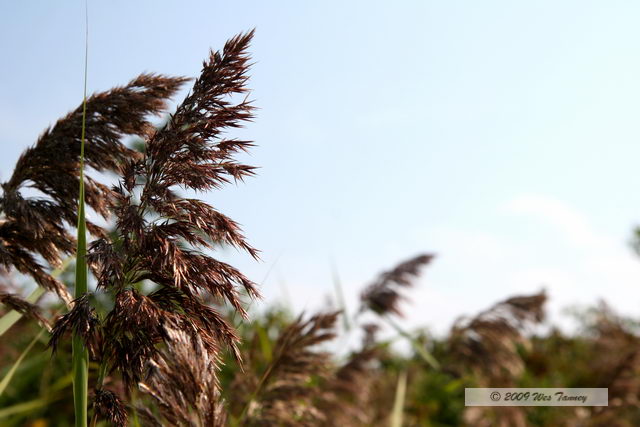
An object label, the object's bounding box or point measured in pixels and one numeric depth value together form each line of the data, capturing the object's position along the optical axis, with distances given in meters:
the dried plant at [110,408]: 0.89
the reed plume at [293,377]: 1.68
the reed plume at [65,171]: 1.15
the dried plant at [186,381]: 0.88
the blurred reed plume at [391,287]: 2.34
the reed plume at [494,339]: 2.33
